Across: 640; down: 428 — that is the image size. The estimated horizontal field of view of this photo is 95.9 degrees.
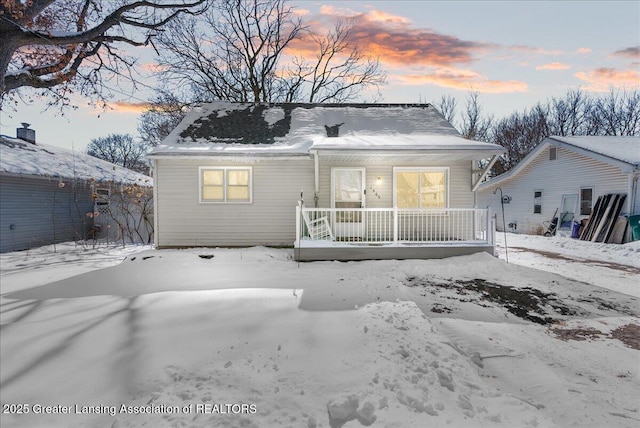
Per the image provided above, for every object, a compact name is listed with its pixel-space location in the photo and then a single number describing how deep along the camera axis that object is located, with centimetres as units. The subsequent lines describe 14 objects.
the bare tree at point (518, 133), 2805
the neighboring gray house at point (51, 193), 1017
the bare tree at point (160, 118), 1814
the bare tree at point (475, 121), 3064
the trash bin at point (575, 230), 1244
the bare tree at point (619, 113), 2786
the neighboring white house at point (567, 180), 1123
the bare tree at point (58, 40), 598
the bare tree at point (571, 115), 2941
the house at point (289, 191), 877
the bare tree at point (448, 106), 3062
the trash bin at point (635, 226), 1016
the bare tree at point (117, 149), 3606
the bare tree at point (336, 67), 2006
